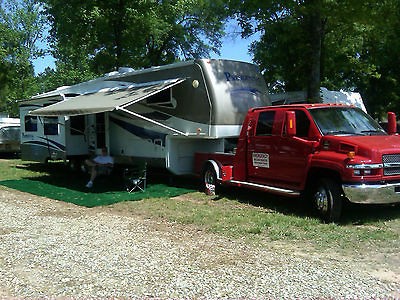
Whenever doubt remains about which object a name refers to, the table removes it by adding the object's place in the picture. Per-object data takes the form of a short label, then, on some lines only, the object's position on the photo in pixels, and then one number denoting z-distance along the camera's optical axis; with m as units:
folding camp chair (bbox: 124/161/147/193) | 11.86
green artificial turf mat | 10.71
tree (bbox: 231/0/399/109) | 11.69
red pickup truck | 7.53
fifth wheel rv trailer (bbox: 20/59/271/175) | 11.20
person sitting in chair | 12.68
